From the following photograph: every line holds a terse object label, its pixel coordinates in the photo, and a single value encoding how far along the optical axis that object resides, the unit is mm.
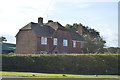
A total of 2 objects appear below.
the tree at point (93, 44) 66062
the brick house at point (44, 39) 53875
